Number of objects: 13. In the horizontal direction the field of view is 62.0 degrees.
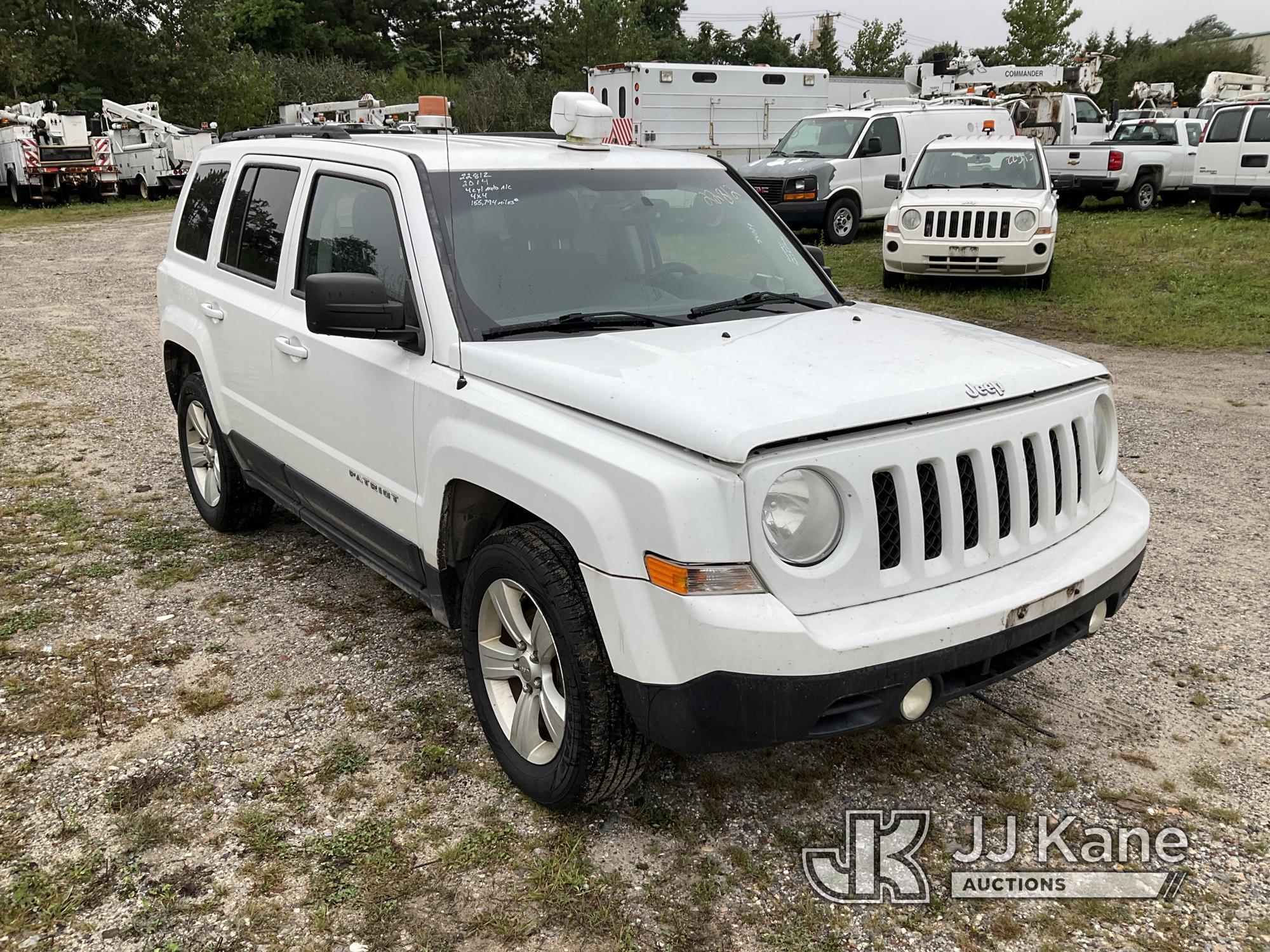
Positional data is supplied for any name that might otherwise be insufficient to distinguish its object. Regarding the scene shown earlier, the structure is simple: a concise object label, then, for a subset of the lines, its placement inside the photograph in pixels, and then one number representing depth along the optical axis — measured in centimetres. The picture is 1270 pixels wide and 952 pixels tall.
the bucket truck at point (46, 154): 2422
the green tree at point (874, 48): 5978
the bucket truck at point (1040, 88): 2191
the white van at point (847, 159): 1577
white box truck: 2323
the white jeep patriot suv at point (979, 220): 1178
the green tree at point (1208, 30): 7919
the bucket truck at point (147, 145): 2659
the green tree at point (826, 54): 7362
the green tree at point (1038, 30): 4069
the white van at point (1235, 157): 1706
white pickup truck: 1855
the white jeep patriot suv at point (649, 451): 261
